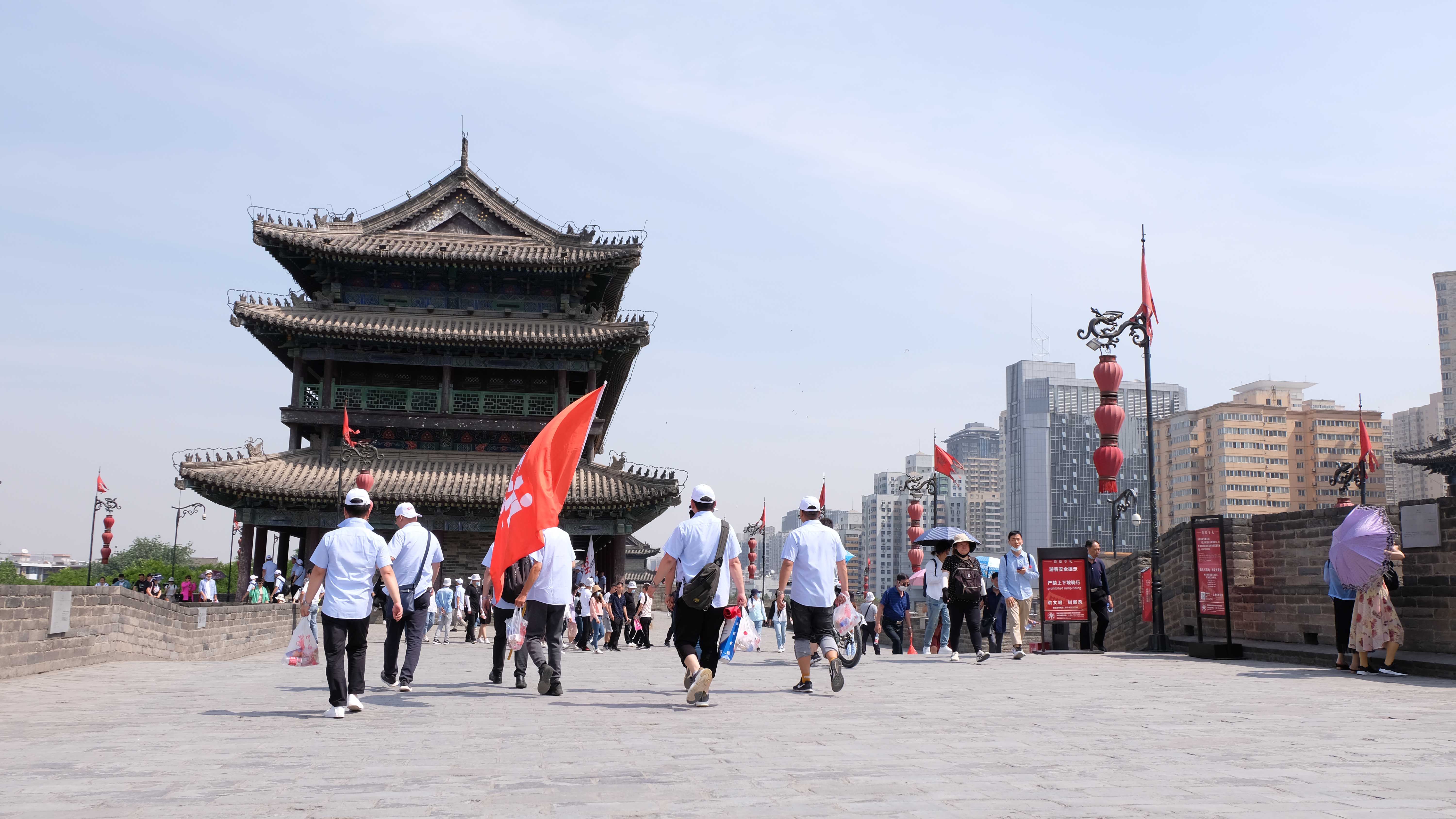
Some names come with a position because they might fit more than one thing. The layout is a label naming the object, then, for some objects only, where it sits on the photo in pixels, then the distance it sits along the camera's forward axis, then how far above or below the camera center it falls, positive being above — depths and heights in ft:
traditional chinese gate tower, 93.20 +17.98
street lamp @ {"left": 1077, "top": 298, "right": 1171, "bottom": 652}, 52.49 +11.53
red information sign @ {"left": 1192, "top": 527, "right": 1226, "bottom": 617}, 48.42 -0.32
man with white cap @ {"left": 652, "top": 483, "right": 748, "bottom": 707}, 28.37 -0.31
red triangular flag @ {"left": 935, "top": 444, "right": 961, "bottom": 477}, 116.88 +10.69
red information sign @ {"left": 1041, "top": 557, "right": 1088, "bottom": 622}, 54.03 -1.61
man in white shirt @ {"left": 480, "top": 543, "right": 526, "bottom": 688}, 33.12 -2.79
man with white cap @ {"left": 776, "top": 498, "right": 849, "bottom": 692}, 30.30 -0.64
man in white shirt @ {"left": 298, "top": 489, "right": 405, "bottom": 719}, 25.80 -1.01
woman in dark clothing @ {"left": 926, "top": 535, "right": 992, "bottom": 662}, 41.91 -1.07
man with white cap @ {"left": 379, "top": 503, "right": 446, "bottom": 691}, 31.48 -0.80
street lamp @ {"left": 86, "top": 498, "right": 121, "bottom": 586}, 142.92 +3.48
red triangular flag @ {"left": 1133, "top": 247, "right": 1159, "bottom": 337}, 59.57 +14.29
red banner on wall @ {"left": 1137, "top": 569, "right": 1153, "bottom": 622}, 64.18 -1.92
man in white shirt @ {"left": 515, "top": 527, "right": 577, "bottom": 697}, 30.35 -1.44
